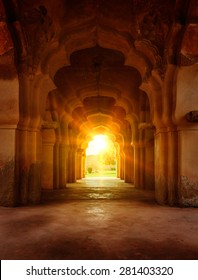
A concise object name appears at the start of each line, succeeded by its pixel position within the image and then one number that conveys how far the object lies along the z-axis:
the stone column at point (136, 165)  12.26
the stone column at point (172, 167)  6.38
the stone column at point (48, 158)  11.27
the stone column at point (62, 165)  12.05
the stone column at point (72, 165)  16.36
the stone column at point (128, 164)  16.54
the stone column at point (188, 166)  6.12
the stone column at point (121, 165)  21.19
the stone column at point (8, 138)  6.20
